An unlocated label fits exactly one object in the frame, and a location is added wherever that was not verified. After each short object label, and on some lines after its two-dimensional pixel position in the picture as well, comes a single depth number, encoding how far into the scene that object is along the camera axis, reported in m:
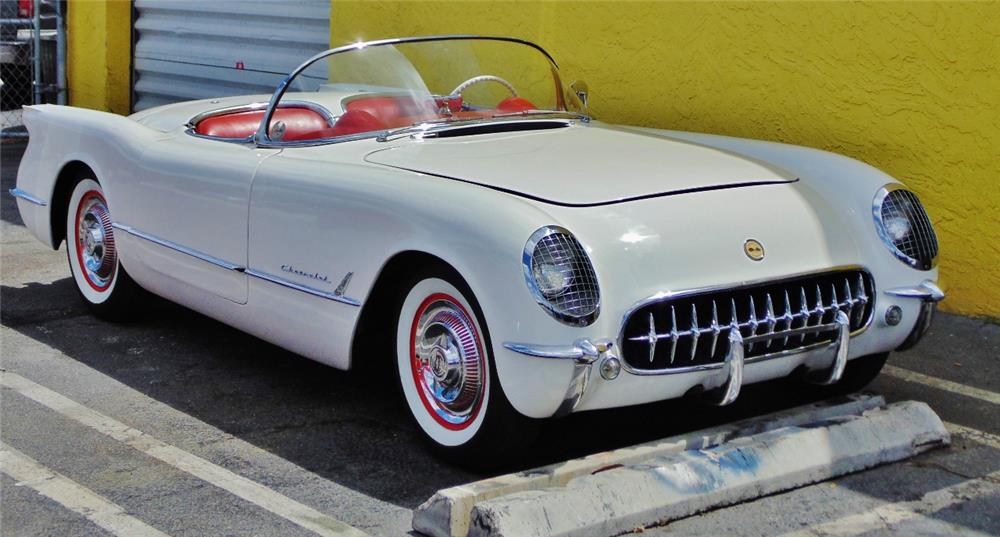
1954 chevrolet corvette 3.53
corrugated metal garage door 9.19
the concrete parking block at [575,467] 3.28
